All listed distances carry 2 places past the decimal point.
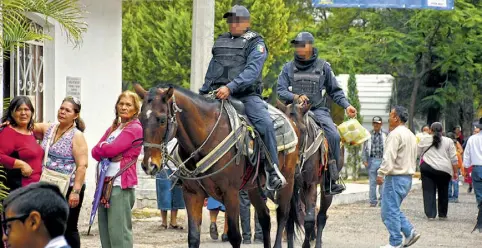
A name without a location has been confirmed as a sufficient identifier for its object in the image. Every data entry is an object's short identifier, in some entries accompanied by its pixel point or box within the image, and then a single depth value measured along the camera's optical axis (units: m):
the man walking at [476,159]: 19.21
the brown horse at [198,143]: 10.19
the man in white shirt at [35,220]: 4.69
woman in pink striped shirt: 10.59
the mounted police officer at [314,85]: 14.16
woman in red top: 10.15
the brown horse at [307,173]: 13.55
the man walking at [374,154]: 23.80
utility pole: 16.56
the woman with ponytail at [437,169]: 21.49
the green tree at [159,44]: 39.62
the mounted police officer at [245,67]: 11.48
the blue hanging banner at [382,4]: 21.03
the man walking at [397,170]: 14.94
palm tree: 9.16
